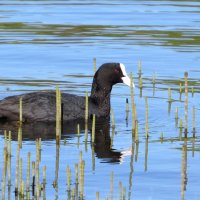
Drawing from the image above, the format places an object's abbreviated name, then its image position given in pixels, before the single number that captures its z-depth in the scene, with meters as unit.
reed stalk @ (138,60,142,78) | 18.31
